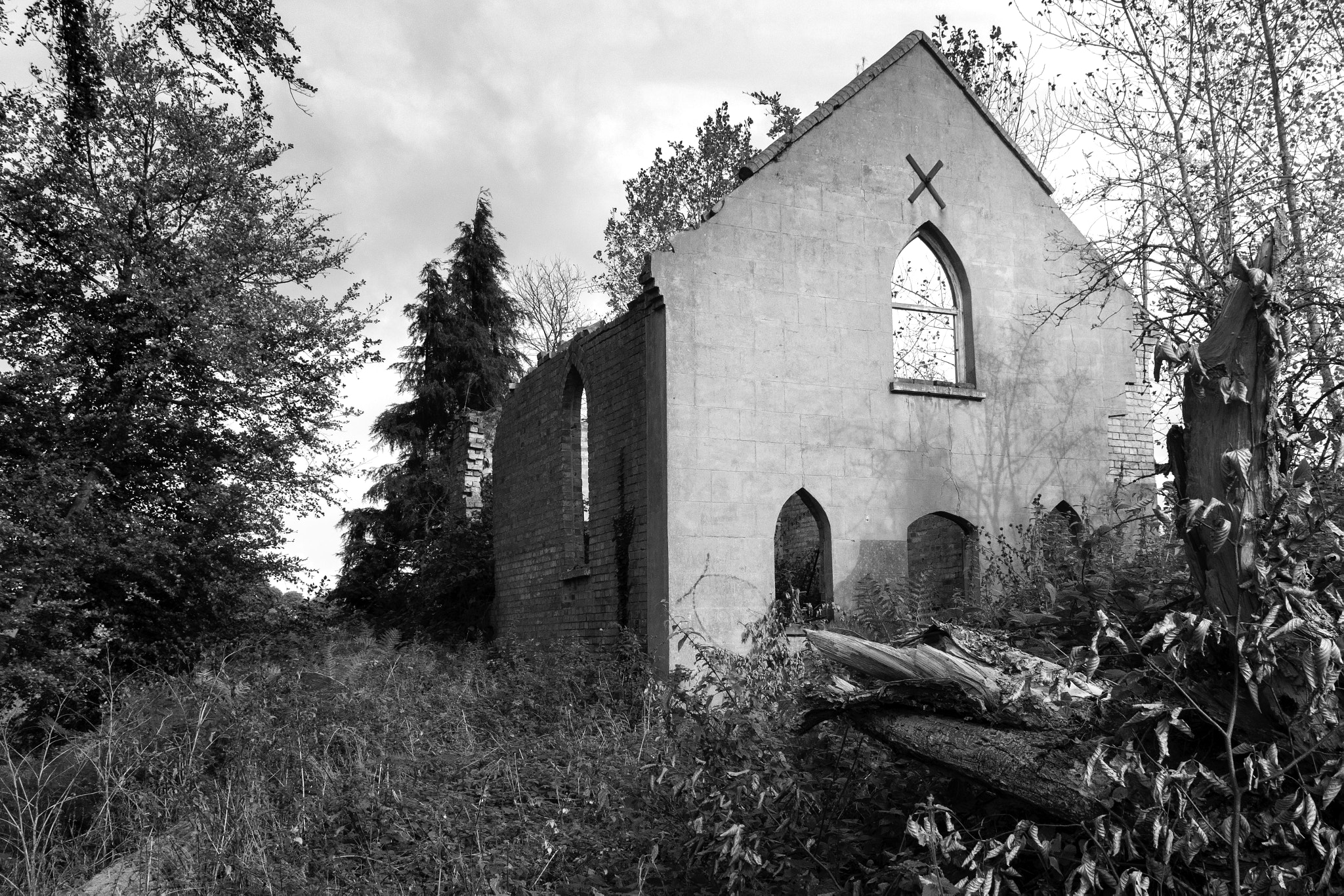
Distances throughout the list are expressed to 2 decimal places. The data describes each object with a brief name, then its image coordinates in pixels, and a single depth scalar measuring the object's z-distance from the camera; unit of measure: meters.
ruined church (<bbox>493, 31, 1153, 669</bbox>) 10.42
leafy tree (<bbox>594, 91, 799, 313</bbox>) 27.14
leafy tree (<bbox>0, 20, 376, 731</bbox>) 12.34
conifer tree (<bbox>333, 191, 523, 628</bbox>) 21.09
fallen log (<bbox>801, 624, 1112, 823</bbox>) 4.01
